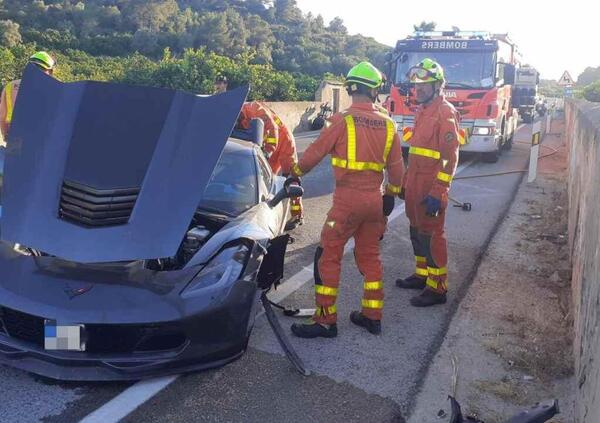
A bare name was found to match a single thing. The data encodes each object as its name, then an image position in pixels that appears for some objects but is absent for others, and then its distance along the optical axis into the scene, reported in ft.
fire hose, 29.37
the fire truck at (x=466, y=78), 43.29
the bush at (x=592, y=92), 112.27
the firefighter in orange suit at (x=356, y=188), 13.76
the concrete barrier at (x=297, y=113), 63.57
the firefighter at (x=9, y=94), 19.27
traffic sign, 79.36
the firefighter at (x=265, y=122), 22.48
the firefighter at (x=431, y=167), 16.34
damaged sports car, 10.50
